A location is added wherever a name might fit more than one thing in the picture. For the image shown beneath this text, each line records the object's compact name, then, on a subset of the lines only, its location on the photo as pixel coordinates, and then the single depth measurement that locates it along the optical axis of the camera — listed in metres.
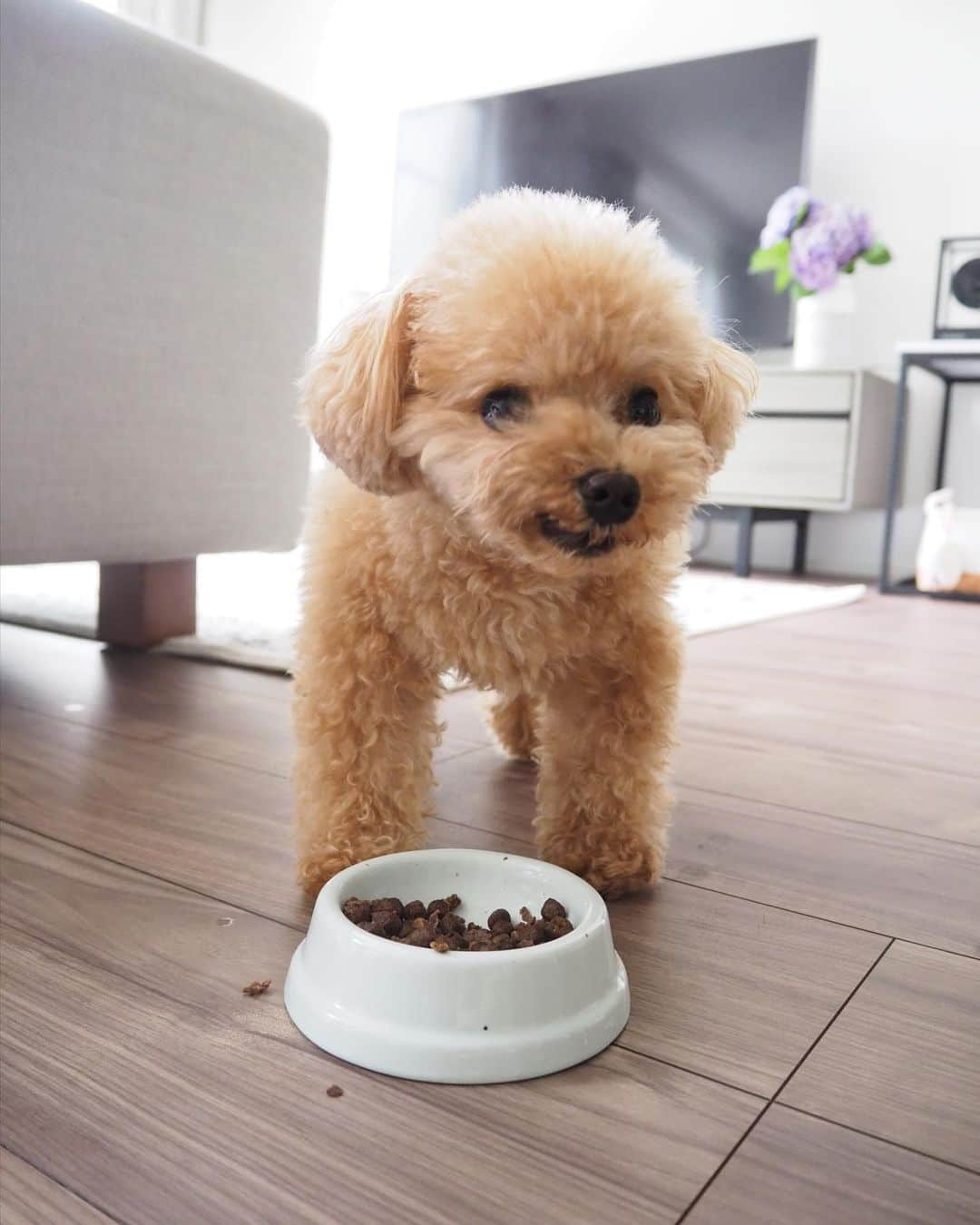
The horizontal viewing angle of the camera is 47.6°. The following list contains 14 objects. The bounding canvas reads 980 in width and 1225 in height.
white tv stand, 3.62
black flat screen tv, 3.94
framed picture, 3.55
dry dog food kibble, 0.74
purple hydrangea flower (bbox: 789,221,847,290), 3.60
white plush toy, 3.33
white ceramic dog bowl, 0.67
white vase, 3.76
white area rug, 2.00
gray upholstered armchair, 1.42
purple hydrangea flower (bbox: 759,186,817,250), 3.68
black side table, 3.31
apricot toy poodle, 0.80
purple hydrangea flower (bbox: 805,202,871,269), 3.59
